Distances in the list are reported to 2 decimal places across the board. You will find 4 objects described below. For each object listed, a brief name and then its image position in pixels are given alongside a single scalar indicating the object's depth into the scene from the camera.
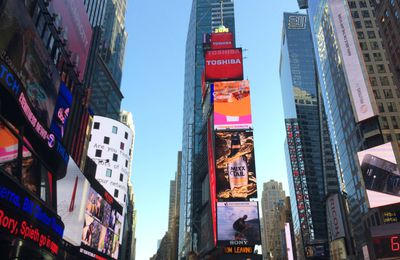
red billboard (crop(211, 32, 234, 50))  89.94
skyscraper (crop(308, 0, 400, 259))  76.25
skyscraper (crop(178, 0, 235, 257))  88.19
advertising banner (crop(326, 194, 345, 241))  90.66
